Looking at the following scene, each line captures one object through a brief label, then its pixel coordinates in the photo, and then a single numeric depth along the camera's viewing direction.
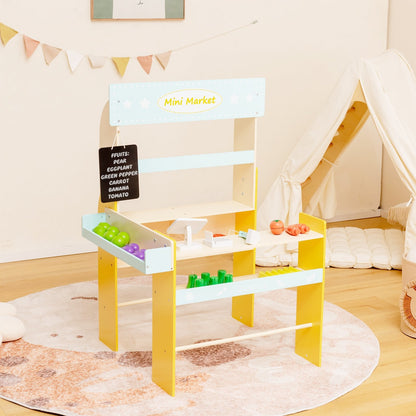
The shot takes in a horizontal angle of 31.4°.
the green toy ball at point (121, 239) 2.71
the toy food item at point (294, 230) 2.88
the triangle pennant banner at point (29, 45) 4.04
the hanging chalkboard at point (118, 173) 2.72
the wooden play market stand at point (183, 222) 2.64
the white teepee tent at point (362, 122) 3.96
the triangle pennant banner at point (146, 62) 4.35
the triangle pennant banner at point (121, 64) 4.28
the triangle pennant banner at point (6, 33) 3.96
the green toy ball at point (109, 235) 2.76
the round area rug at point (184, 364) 2.63
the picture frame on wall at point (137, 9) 4.16
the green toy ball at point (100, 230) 2.83
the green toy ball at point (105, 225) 2.85
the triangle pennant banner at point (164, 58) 4.40
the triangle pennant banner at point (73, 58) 4.16
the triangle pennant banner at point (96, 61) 4.22
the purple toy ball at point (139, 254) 2.55
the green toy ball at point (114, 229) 2.77
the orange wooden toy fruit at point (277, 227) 2.92
